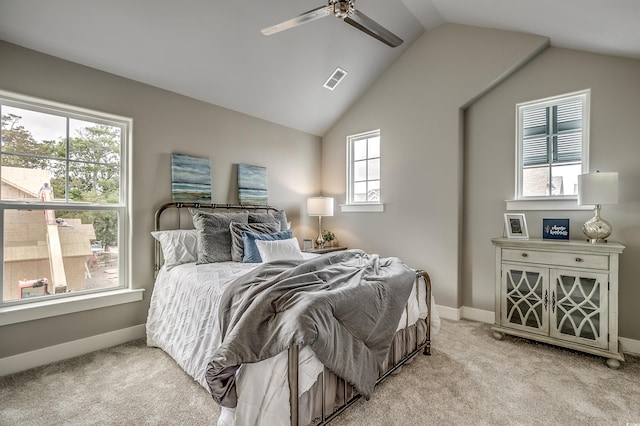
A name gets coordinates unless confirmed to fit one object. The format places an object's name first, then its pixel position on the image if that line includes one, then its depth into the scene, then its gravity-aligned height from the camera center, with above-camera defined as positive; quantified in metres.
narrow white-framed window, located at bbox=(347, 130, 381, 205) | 4.42 +0.62
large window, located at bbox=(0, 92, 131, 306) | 2.48 +0.08
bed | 1.47 -0.69
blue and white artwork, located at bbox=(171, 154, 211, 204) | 3.29 +0.34
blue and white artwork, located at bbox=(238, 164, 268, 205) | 3.86 +0.33
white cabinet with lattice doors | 2.48 -0.72
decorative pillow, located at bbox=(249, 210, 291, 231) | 3.52 -0.09
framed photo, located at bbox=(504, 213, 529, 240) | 3.04 -0.14
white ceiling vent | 3.88 +1.68
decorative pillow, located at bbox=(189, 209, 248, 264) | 2.94 -0.26
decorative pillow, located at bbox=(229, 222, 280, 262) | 3.02 -0.21
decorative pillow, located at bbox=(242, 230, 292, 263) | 2.95 -0.33
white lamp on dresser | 2.52 +0.13
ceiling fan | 2.13 +1.39
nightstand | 4.06 -0.53
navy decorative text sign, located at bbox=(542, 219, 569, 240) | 2.88 -0.17
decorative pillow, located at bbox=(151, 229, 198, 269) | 2.93 -0.35
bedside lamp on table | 4.39 +0.04
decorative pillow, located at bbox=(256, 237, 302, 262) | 2.92 -0.39
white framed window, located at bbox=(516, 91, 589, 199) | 3.01 +0.67
